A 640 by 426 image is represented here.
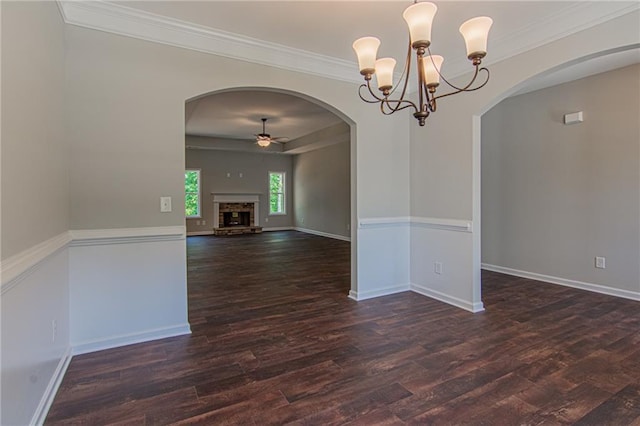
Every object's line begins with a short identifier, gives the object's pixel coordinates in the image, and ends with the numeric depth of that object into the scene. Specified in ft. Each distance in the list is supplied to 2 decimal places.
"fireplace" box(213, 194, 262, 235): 35.01
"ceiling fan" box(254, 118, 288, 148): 24.48
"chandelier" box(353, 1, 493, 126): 6.09
